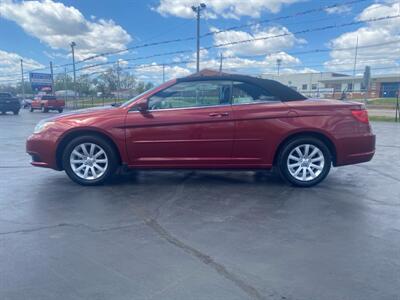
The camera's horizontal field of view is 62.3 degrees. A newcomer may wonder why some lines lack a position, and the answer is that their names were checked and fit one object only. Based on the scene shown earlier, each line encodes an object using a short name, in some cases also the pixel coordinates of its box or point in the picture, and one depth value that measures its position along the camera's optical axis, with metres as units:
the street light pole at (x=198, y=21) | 23.83
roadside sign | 53.56
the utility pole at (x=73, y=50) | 36.92
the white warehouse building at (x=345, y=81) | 51.72
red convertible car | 4.91
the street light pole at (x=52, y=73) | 44.97
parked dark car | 26.06
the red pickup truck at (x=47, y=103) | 30.53
